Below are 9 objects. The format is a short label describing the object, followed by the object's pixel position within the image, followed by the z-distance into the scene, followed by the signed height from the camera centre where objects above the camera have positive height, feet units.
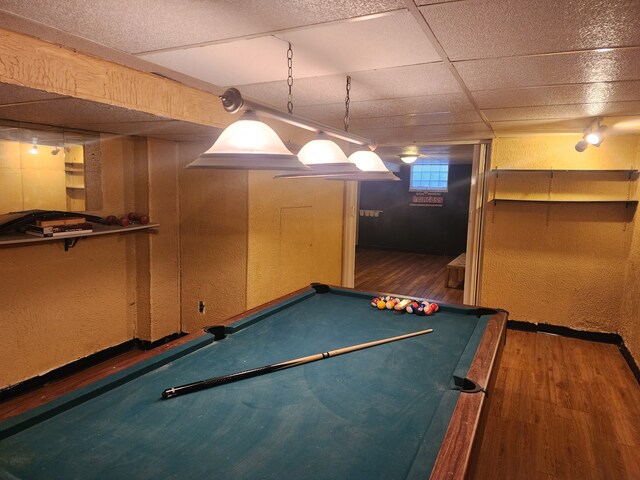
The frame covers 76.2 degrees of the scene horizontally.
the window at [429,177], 32.71 +1.80
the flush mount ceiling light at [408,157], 21.08 +2.18
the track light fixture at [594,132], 10.75 +1.91
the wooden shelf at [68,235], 9.05 -1.12
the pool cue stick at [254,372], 5.35 -2.58
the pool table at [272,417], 4.04 -2.65
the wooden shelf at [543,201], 13.40 +0.08
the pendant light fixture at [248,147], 4.73 +0.56
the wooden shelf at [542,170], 13.41 +1.11
